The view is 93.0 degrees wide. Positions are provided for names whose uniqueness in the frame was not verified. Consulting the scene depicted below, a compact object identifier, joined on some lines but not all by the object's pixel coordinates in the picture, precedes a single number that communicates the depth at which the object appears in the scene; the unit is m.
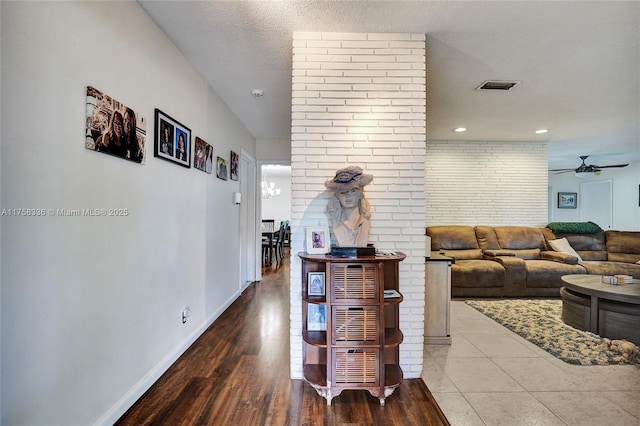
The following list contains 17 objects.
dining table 6.97
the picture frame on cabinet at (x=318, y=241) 2.10
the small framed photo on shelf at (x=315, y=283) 2.06
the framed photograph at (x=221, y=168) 3.48
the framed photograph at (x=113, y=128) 1.54
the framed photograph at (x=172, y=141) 2.19
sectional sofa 4.36
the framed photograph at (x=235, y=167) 4.06
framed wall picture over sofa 8.30
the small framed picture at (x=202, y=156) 2.85
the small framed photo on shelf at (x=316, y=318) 2.15
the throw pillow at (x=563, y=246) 4.90
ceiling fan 5.77
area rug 2.54
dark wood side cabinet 1.90
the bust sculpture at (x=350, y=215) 2.03
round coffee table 2.75
